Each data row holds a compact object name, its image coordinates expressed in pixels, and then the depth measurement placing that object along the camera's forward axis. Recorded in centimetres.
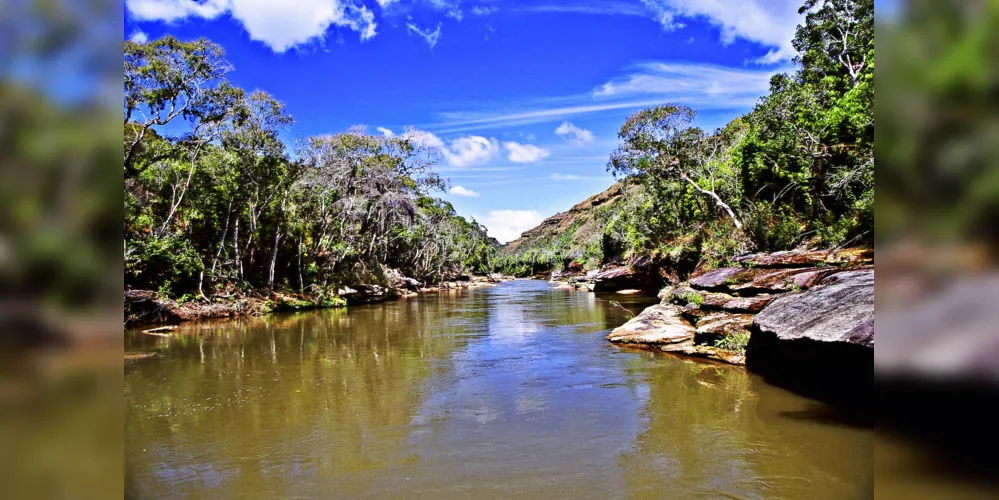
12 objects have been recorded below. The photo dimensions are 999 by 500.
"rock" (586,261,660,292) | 3984
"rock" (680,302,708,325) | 1523
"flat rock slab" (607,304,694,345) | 1469
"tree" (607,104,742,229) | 2778
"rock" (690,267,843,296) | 1224
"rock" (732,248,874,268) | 1345
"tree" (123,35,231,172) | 1806
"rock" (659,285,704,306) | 1599
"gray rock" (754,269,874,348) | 809
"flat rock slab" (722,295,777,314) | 1296
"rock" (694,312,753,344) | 1308
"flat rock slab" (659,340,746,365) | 1242
